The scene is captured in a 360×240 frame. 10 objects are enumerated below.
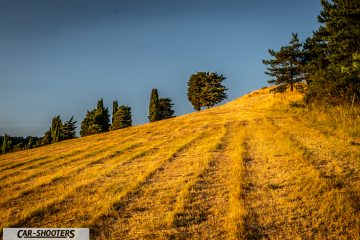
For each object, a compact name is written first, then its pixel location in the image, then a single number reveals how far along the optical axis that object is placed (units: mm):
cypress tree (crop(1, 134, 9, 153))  68094
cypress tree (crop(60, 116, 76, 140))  73312
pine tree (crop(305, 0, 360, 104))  18672
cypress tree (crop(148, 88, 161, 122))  70438
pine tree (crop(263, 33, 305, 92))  38375
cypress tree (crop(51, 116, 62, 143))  71062
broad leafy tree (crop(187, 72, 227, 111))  65000
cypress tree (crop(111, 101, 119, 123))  78762
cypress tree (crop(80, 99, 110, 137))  70500
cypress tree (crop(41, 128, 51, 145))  74938
